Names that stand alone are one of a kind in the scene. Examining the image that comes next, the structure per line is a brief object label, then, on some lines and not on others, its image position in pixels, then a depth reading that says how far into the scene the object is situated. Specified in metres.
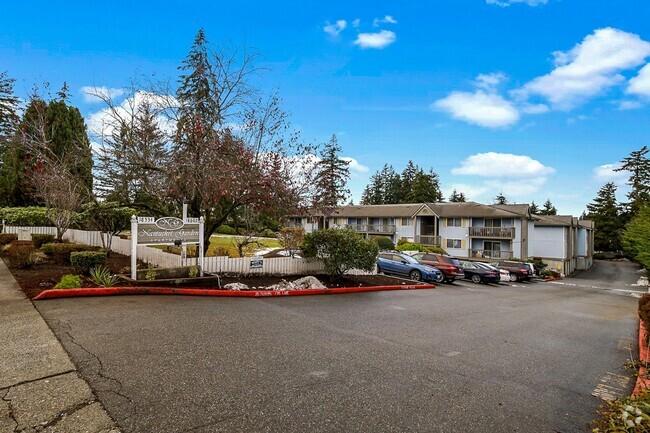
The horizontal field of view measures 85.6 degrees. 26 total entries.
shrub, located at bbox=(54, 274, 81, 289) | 7.77
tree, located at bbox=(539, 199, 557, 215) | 79.62
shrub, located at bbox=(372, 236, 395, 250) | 37.41
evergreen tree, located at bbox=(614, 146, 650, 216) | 59.84
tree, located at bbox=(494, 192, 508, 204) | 83.09
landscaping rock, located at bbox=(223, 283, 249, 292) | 9.78
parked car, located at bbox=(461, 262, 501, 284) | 22.86
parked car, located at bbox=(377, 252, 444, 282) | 17.94
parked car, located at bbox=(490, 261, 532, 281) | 28.06
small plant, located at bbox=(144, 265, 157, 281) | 9.33
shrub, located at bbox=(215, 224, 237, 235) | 40.97
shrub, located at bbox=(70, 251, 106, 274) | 8.97
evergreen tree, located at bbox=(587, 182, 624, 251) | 63.78
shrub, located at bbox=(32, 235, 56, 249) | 13.82
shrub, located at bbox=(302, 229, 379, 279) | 12.80
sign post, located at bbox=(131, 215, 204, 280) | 9.27
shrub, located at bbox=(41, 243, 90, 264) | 11.39
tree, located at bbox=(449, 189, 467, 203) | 81.88
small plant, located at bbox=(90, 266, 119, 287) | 8.45
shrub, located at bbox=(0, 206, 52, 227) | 21.20
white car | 26.29
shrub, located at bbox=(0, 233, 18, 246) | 16.34
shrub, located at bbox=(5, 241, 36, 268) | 10.24
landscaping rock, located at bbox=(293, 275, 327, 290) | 11.27
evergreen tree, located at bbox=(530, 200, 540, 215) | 78.49
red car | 19.41
